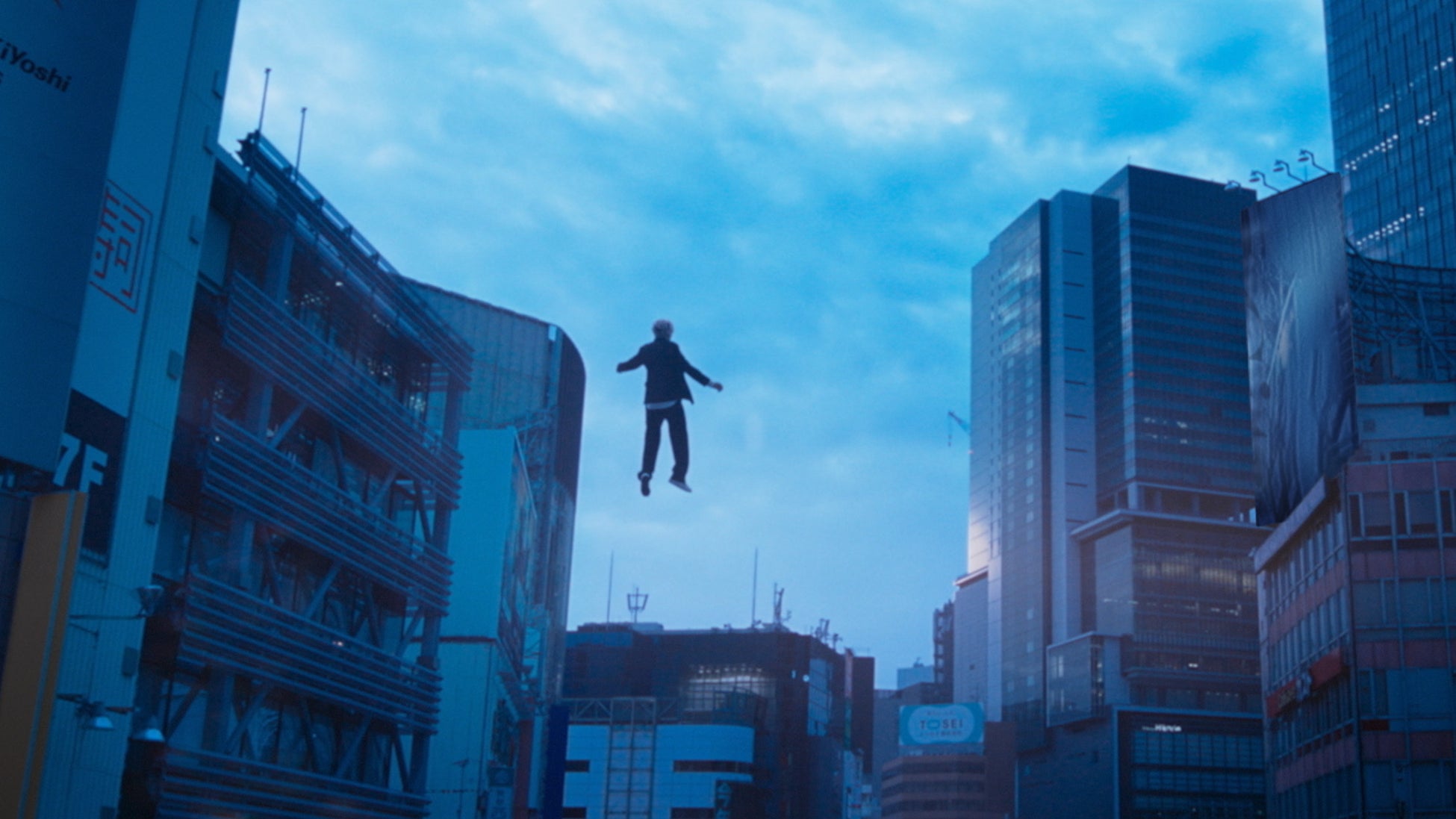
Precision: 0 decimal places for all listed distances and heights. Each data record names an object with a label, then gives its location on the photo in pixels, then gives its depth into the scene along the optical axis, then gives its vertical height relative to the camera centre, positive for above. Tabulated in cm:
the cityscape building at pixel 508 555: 7506 +1577
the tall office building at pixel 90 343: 2866 +959
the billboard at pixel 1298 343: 6281 +2343
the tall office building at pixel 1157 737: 18750 +1660
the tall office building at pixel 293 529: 4012 +889
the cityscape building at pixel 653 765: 17938 +934
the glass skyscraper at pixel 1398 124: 16700 +8564
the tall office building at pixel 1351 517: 5712 +1462
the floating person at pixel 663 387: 1852 +548
